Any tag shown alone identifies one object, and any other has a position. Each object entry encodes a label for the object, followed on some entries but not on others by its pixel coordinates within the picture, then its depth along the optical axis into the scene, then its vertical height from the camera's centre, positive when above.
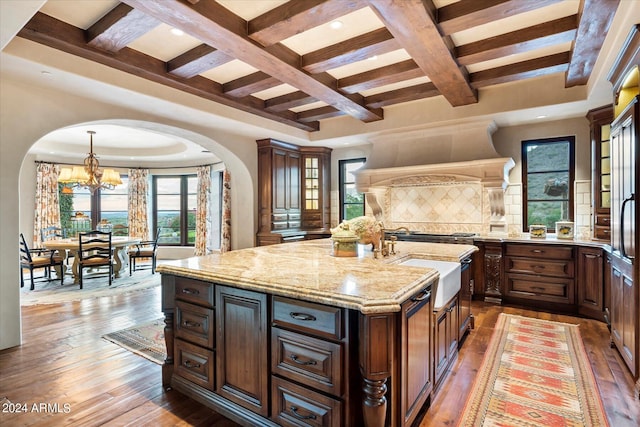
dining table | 5.43 -0.63
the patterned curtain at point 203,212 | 8.02 +0.02
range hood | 4.43 +0.71
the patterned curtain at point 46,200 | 7.11 +0.30
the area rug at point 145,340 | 2.94 -1.26
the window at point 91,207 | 7.84 +0.16
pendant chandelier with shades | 5.71 +0.67
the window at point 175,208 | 8.61 +0.13
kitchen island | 1.52 -0.68
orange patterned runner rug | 2.01 -1.26
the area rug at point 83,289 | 4.78 -1.23
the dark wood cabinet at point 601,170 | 3.78 +0.48
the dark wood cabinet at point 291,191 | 5.71 +0.40
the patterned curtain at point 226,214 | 6.79 -0.03
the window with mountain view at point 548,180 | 4.55 +0.44
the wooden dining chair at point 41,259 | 5.21 -0.77
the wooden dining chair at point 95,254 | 5.38 -0.70
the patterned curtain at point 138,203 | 8.45 +0.26
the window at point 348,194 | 6.41 +0.36
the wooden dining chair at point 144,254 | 6.50 -0.82
